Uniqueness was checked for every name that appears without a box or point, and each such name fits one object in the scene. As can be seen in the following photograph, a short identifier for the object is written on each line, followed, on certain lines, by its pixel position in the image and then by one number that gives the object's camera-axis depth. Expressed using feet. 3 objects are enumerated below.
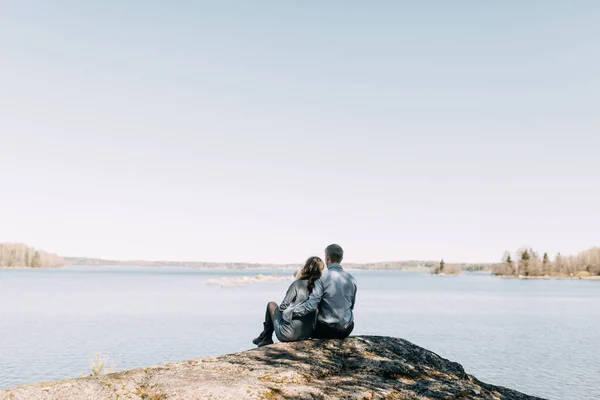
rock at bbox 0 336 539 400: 18.47
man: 28.58
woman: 28.78
